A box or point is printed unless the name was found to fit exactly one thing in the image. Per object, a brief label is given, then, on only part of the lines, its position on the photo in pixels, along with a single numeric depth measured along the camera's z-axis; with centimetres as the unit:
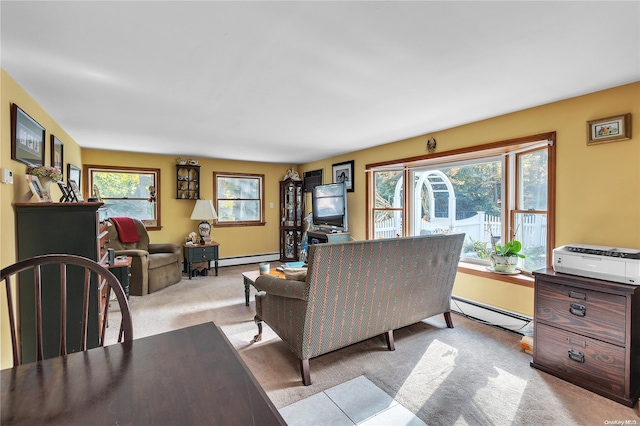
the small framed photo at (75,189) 269
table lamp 530
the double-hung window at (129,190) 493
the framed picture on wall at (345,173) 520
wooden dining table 64
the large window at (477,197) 289
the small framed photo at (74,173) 370
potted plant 297
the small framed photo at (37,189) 225
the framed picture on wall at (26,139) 208
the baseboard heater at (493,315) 284
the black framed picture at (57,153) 299
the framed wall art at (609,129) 223
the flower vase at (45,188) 239
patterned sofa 210
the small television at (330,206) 499
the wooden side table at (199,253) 499
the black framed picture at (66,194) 239
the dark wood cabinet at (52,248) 207
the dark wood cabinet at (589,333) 190
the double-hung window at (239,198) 602
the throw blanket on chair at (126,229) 443
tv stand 487
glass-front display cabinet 632
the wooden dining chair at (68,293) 104
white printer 192
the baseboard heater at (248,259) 599
